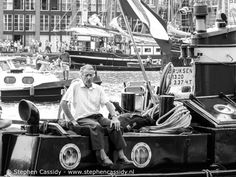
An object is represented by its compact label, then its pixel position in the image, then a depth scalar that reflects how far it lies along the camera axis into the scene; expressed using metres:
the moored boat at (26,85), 35.44
